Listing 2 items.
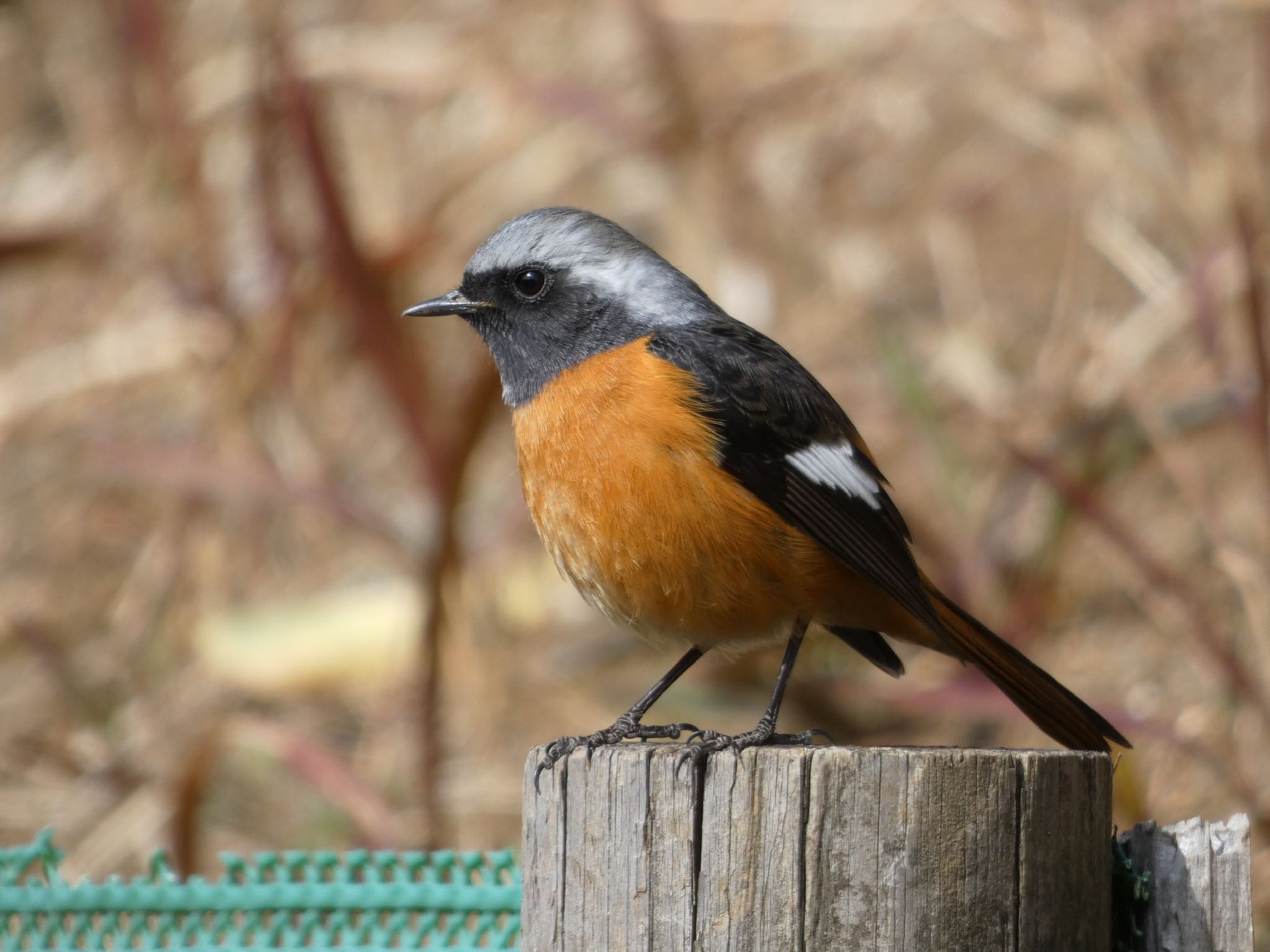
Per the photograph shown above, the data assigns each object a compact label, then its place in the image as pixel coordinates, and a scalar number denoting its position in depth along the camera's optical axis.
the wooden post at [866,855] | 4.27
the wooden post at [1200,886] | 4.59
